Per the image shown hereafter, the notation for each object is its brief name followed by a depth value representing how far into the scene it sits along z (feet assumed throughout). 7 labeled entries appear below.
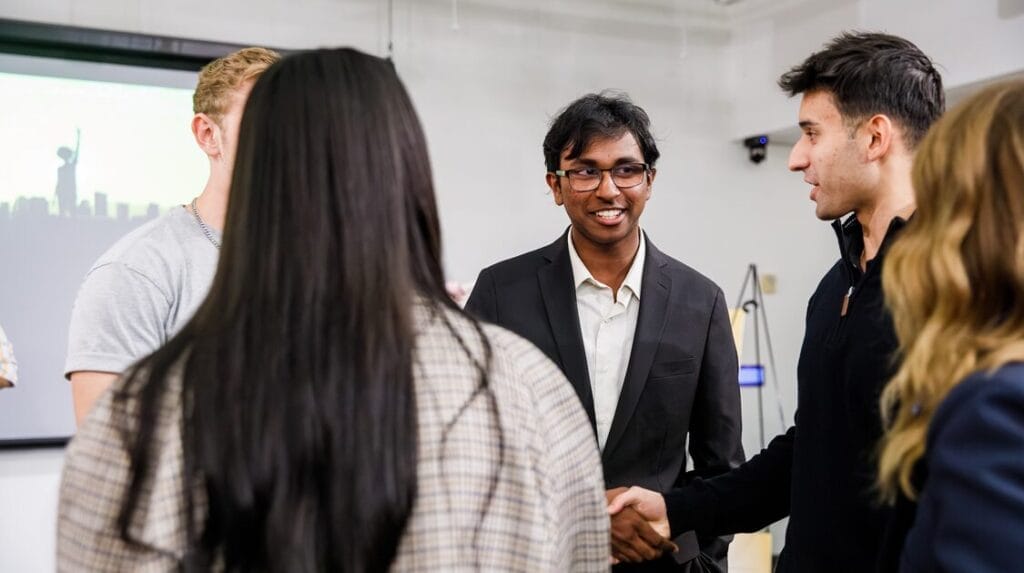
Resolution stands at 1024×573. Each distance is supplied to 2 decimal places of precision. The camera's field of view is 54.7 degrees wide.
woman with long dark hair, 3.23
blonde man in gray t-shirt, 5.68
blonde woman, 3.03
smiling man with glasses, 7.56
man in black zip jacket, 5.22
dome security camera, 18.75
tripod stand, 18.40
